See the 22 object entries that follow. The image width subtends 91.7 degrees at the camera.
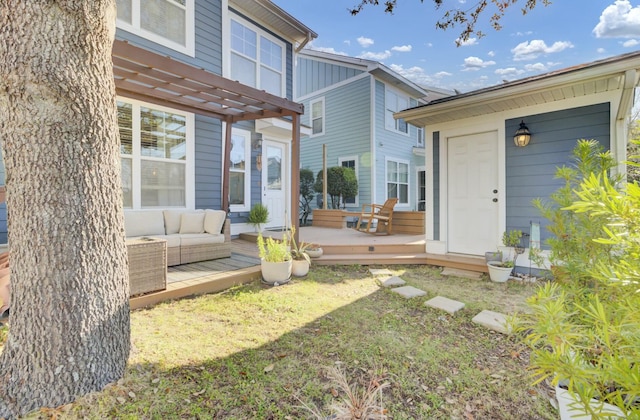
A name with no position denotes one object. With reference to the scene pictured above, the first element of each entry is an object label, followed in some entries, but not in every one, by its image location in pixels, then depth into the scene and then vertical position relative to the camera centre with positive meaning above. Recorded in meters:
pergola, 3.61 +1.72
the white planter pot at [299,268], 4.58 -0.88
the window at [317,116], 12.09 +3.65
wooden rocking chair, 7.13 -0.20
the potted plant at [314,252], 5.36 -0.75
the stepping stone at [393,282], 4.37 -1.05
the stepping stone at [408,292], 3.87 -1.07
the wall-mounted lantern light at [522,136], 4.61 +1.09
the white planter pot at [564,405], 1.45 -0.95
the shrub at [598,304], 0.85 -0.38
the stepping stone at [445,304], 3.38 -1.08
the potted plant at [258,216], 7.28 -0.18
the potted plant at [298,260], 4.58 -0.77
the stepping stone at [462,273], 4.83 -1.04
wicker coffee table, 3.23 -0.61
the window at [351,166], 11.05 +1.53
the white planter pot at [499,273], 4.48 -0.94
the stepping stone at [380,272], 4.96 -1.03
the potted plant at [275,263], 4.17 -0.74
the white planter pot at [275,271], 4.16 -0.85
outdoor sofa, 4.69 -0.37
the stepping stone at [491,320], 2.95 -1.11
